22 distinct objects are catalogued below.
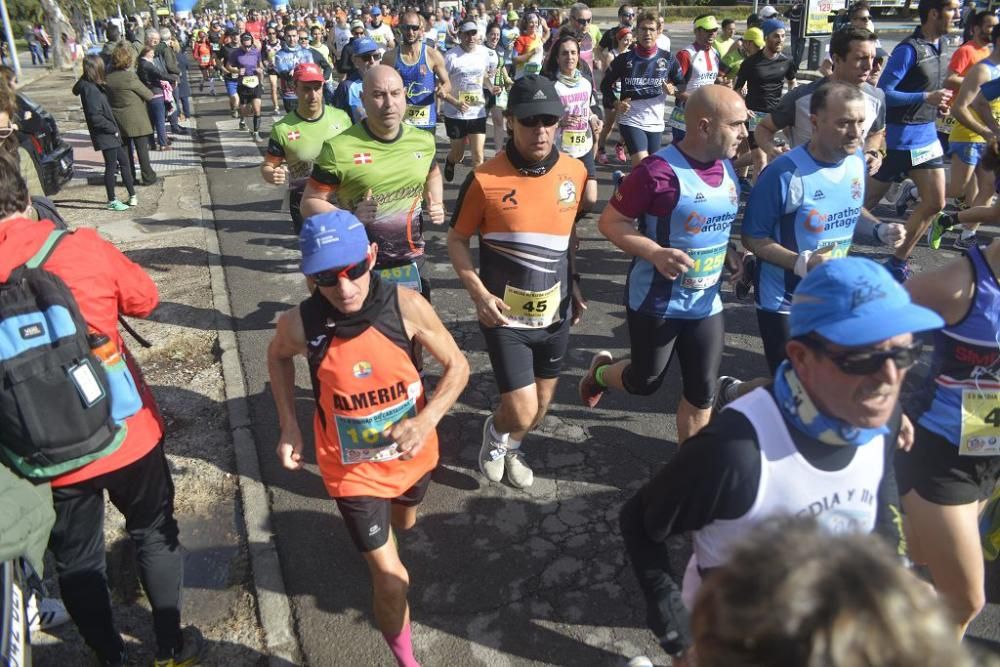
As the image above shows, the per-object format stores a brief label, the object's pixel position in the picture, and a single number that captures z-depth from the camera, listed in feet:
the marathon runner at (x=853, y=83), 16.01
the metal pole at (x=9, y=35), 87.10
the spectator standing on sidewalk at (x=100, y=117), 31.71
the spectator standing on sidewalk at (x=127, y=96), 33.32
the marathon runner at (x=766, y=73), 28.84
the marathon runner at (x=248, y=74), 46.83
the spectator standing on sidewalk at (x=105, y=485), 9.09
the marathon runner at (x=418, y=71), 31.30
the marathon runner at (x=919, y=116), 21.27
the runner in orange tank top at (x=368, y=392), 9.41
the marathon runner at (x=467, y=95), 32.73
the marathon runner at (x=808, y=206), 12.32
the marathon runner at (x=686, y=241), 11.98
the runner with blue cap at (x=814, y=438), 6.07
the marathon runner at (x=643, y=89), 27.84
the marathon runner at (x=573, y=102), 24.82
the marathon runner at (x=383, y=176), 15.08
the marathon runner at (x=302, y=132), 20.16
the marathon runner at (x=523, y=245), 12.81
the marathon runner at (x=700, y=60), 30.73
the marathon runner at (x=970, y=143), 21.79
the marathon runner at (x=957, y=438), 8.66
